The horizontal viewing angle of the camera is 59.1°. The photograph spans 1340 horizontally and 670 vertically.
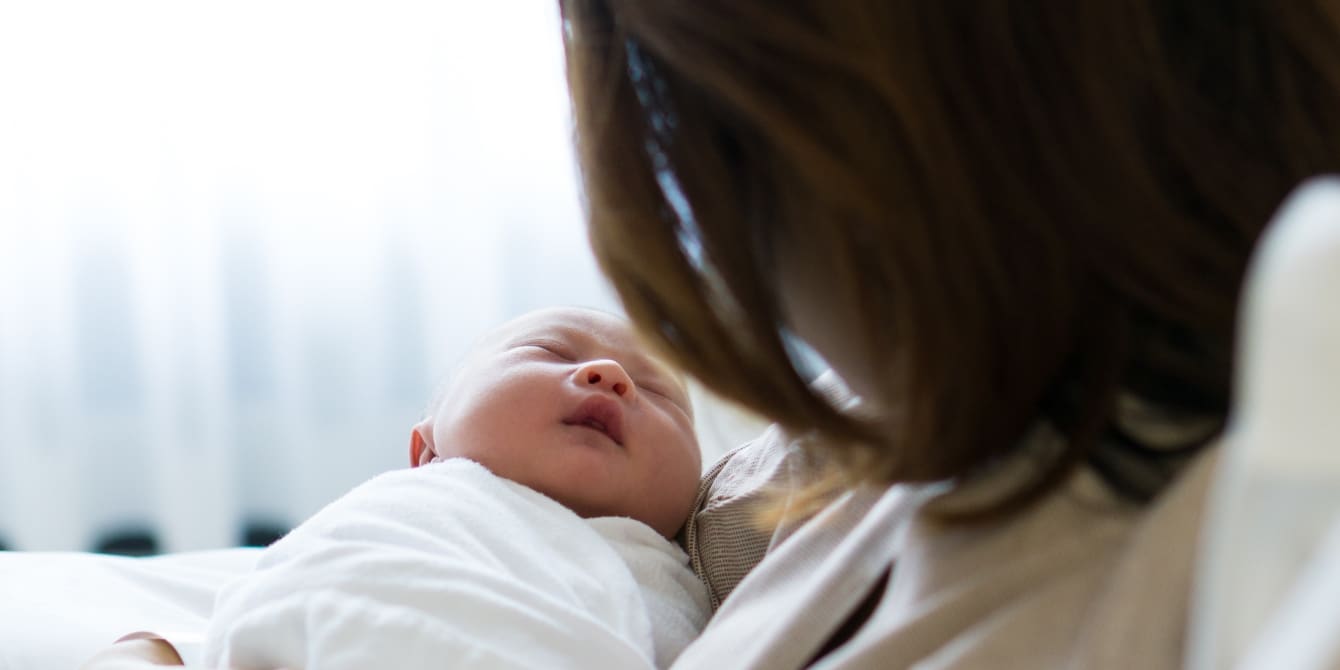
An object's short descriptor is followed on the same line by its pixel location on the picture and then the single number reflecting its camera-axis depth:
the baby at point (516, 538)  0.69
